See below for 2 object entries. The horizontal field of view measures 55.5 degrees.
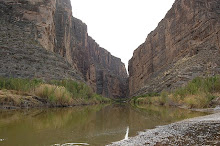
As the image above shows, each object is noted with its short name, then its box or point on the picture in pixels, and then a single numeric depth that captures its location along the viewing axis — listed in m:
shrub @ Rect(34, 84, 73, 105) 20.14
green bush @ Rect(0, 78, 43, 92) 19.81
